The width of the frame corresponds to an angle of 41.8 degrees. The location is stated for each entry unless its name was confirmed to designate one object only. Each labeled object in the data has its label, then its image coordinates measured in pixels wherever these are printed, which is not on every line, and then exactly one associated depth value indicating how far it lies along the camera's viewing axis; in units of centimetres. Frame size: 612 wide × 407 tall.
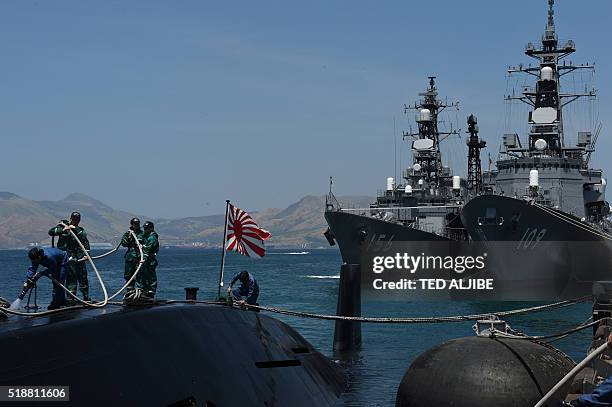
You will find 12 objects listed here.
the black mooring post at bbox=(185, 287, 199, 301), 1598
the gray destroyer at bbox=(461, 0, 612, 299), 5459
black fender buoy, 1128
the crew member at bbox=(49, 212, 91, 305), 1410
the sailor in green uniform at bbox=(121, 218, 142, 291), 1515
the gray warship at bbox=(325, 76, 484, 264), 7050
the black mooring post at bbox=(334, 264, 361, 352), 2405
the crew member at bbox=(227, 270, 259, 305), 1766
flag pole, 1533
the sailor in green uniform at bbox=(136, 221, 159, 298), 1639
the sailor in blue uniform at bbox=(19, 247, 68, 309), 1185
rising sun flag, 1630
